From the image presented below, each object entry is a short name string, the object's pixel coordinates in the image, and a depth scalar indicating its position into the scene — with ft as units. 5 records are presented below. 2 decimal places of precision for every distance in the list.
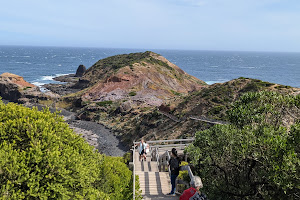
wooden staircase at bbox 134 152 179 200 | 36.29
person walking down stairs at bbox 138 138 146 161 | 50.95
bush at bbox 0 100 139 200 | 23.31
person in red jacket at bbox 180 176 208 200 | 26.91
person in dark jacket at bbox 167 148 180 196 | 35.40
